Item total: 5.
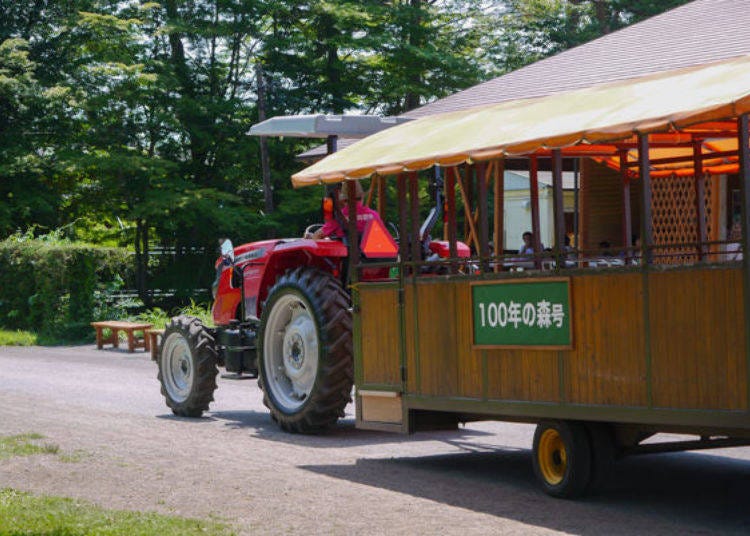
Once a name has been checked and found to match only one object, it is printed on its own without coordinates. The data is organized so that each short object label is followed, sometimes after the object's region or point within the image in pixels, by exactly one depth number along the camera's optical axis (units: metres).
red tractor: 12.80
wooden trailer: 8.27
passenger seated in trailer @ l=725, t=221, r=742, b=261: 8.41
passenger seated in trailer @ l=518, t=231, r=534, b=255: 14.86
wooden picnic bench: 27.23
